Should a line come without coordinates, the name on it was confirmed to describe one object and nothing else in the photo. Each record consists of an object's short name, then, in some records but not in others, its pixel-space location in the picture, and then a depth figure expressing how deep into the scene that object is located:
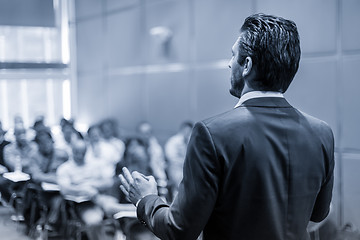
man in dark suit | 0.97
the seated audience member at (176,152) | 4.15
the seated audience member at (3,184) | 4.67
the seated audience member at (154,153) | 4.12
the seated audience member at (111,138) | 5.42
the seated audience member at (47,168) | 4.07
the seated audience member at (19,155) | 4.77
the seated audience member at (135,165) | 3.48
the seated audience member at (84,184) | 3.74
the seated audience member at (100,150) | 4.74
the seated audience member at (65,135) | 5.49
